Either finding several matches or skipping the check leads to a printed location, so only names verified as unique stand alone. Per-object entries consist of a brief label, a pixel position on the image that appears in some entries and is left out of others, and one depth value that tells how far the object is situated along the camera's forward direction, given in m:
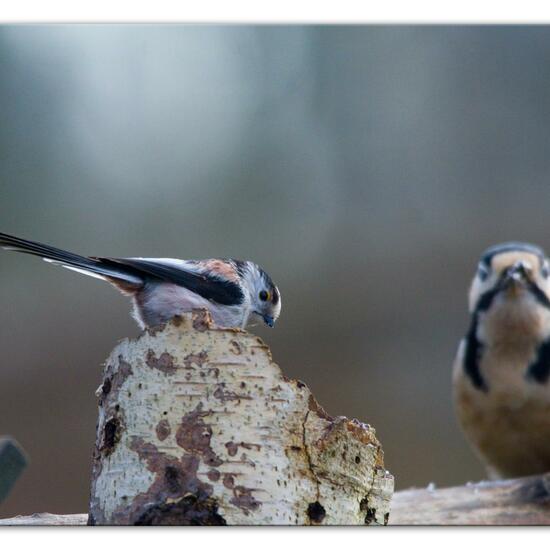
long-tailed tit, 3.81
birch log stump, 3.74
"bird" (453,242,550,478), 3.91
